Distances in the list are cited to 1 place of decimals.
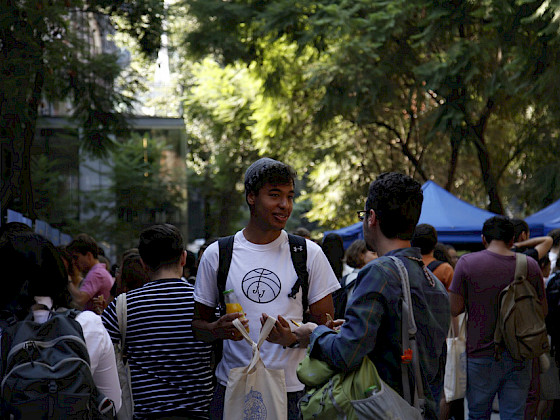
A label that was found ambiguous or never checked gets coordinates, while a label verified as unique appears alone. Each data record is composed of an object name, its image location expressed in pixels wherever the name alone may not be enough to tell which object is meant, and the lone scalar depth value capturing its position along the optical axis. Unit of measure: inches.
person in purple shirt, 238.4
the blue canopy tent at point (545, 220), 553.0
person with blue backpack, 119.9
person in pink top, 321.1
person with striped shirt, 160.7
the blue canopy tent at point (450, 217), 539.5
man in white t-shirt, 155.9
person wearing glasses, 130.6
